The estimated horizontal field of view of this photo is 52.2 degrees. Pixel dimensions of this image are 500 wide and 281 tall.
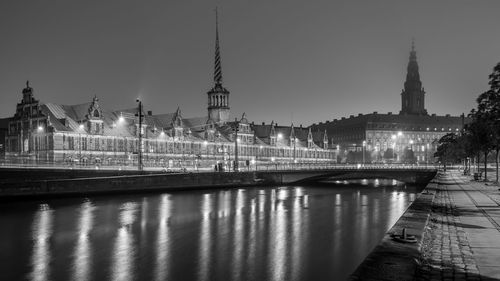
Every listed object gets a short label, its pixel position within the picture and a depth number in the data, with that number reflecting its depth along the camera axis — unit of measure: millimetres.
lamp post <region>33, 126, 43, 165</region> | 98500
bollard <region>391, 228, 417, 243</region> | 17781
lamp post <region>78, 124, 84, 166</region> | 100738
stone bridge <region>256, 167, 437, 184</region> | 99375
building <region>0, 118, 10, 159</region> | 115325
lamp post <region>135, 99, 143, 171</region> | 74738
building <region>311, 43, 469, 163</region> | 195250
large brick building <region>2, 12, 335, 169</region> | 99062
